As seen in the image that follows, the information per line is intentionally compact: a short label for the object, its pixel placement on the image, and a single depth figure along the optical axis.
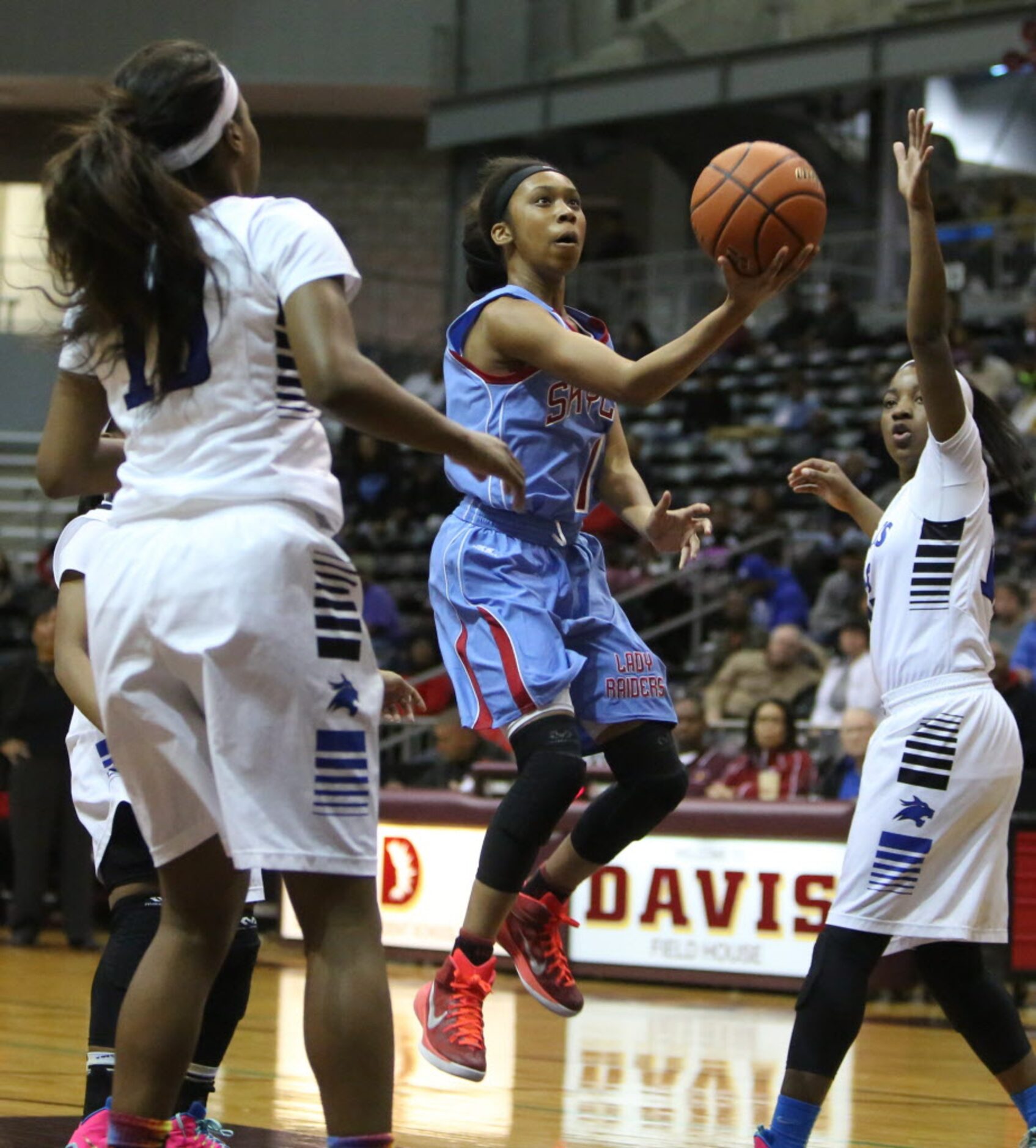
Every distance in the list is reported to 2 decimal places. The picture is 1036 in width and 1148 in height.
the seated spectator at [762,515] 14.47
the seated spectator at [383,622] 14.12
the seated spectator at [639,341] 17.19
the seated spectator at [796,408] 16.08
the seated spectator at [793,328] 17.61
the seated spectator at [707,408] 17.34
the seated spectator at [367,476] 17.38
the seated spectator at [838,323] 16.89
